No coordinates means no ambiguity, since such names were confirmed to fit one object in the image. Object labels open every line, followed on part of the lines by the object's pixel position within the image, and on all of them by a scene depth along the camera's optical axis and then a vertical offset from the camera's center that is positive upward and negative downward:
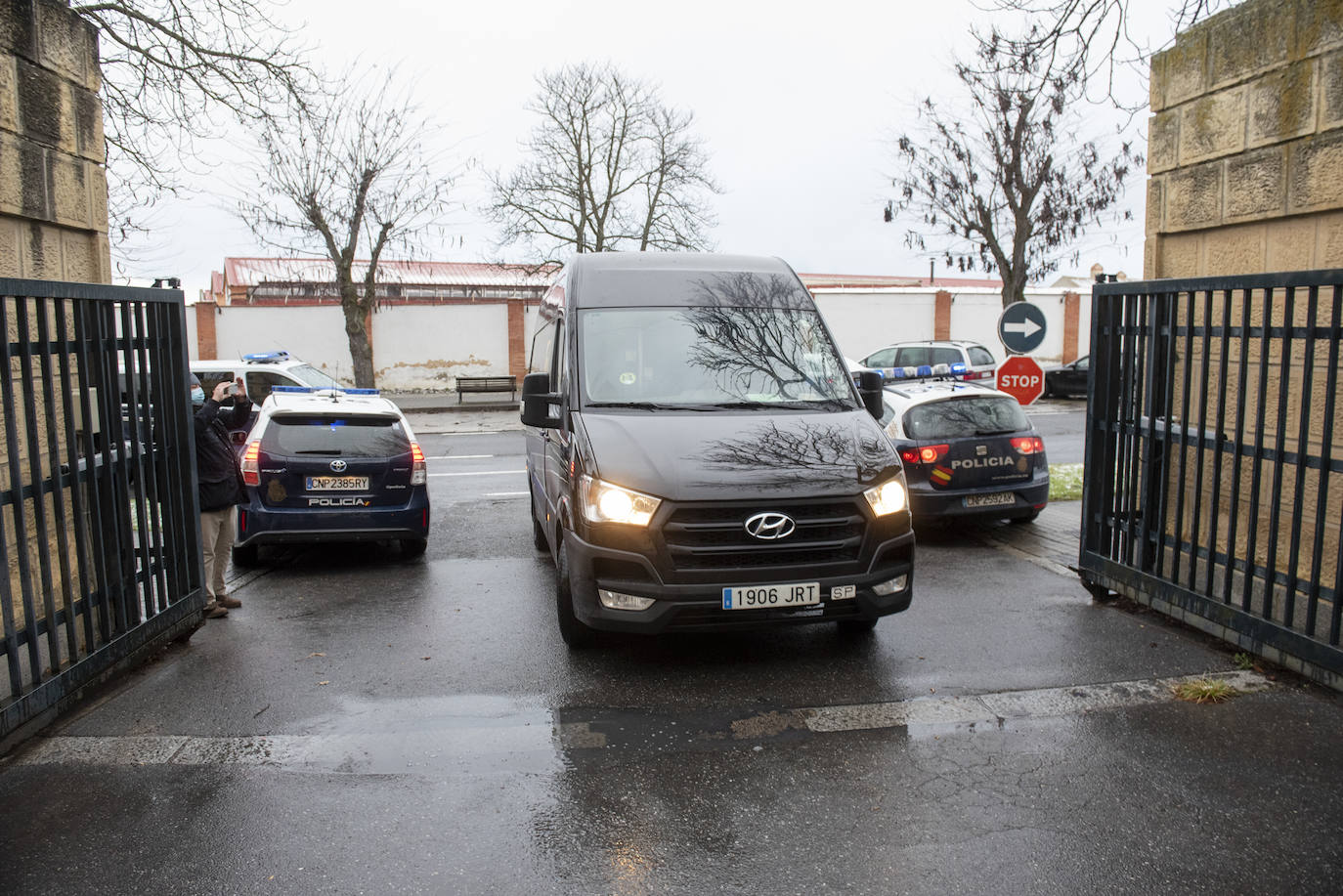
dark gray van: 5.11 -0.68
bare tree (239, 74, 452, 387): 25.45 +3.75
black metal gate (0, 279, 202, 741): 4.60 -0.78
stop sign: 10.88 -0.37
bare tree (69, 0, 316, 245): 10.09 +3.08
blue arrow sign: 10.72 +0.17
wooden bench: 27.20 -1.05
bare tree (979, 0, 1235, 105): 7.85 +2.61
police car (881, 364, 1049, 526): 9.07 -1.04
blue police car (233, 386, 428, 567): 8.05 -1.10
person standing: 6.80 -0.95
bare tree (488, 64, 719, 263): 32.00 +5.48
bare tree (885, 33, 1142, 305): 22.56 +3.77
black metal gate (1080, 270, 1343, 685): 5.00 -0.71
